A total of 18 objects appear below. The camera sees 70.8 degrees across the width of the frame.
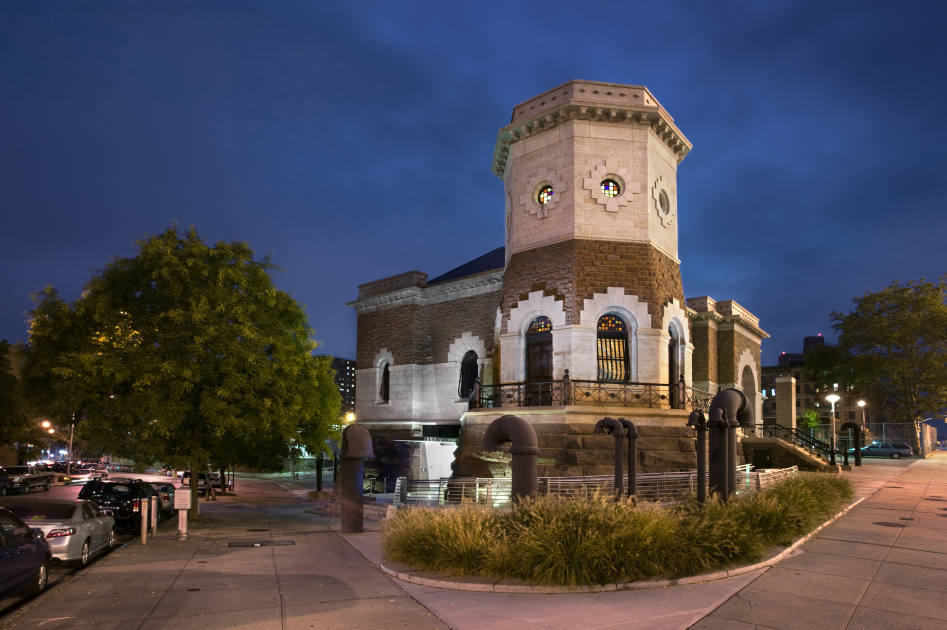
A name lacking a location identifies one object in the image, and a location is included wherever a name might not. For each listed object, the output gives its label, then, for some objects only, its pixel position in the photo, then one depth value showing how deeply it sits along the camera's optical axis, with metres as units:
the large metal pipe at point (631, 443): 14.88
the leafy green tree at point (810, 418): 80.36
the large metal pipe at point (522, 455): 11.76
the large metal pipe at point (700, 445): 12.25
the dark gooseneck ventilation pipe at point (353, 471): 16.09
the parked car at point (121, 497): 17.67
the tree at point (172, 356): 17.14
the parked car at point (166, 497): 22.45
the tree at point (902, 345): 49.06
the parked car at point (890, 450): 48.81
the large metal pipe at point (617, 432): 14.48
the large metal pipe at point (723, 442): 12.59
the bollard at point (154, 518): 16.62
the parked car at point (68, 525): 11.87
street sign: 15.59
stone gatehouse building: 19.41
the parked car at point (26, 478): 34.88
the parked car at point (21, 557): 8.74
